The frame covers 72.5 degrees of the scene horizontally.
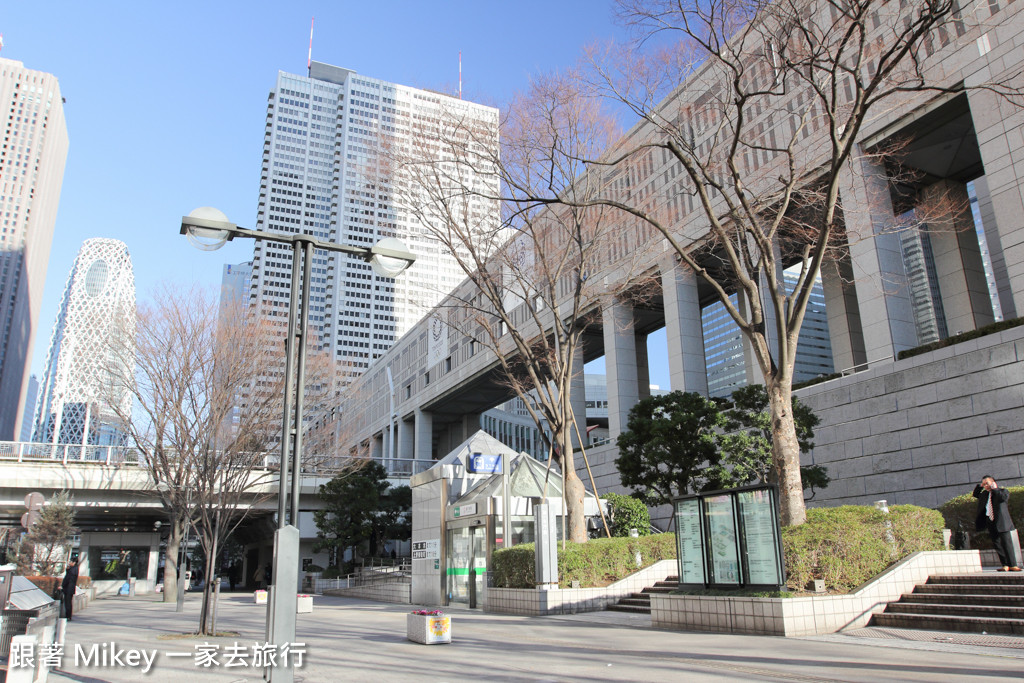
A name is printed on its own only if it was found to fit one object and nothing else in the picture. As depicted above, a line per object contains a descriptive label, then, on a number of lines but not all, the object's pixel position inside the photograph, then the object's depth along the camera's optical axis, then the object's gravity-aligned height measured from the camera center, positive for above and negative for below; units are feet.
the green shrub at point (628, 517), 72.38 +1.51
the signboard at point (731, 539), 34.19 -0.49
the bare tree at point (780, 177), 34.96 +19.82
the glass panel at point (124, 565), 170.71 -4.52
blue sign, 76.43 +7.52
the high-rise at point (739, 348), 198.43 +66.26
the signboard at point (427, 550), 74.08 -1.31
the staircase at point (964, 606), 30.60 -3.76
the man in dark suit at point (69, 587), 53.62 -2.88
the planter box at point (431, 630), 34.50 -4.44
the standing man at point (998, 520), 36.50 +0.05
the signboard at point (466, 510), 67.36 +2.49
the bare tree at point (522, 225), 50.96 +24.89
